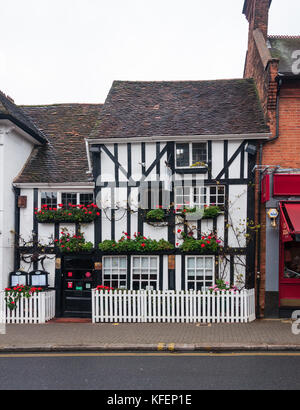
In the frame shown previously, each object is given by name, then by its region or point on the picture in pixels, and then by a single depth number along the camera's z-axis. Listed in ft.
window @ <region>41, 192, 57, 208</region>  43.91
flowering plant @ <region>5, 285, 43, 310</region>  39.04
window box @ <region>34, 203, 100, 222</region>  41.73
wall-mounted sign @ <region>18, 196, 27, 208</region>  43.34
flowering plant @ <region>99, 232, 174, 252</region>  40.52
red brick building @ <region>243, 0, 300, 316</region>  38.42
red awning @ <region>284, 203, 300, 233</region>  35.07
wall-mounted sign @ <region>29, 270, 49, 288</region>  41.91
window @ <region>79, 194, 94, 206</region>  43.93
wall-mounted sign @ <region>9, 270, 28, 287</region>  41.96
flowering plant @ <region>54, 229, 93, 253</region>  41.50
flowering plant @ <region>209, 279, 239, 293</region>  38.75
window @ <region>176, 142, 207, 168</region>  41.73
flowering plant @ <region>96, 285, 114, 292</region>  39.81
